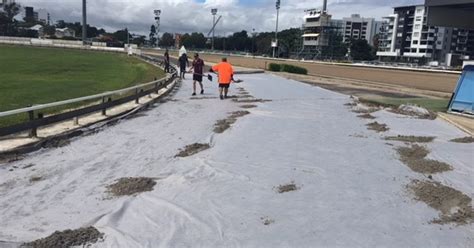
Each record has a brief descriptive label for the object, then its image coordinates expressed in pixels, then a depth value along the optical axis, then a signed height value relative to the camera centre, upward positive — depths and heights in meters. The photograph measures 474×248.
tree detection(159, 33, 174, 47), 178.56 -0.21
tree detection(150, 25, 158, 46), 189.65 +1.33
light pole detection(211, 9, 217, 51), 129.75 +7.90
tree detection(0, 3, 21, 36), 147.74 +3.56
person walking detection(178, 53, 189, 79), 28.45 -1.41
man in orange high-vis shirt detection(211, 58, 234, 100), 18.03 -1.24
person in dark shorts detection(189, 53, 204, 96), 19.72 -1.21
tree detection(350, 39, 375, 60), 149.75 +0.13
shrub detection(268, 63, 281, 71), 46.54 -2.09
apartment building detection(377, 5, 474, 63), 150.88 +4.41
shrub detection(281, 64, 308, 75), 46.34 -2.20
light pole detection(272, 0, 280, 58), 124.37 +0.66
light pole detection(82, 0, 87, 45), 98.81 +4.35
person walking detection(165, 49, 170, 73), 33.56 -1.72
